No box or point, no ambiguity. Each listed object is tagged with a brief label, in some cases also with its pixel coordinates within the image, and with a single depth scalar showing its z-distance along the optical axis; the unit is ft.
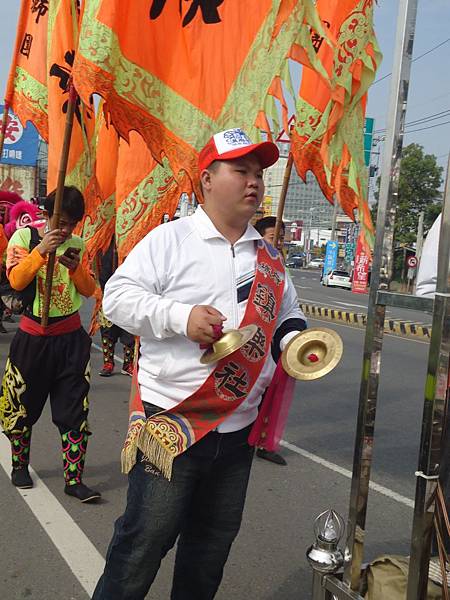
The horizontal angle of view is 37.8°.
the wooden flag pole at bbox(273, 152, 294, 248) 12.41
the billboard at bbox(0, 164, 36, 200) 58.03
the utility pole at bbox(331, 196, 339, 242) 126.44
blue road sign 124.15
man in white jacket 6.41
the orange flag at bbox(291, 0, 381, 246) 13.33
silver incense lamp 6.20
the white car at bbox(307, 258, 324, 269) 224.57
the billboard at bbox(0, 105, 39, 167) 54.75
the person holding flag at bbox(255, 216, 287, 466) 14.76
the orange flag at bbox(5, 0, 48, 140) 15.64
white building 219.20
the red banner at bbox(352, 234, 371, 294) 57.77
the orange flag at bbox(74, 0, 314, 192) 12.34
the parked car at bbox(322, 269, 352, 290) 114.73
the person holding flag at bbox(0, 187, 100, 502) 11.83
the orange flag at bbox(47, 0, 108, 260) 14.70
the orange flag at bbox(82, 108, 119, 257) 19.01
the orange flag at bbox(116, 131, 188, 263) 16.67
